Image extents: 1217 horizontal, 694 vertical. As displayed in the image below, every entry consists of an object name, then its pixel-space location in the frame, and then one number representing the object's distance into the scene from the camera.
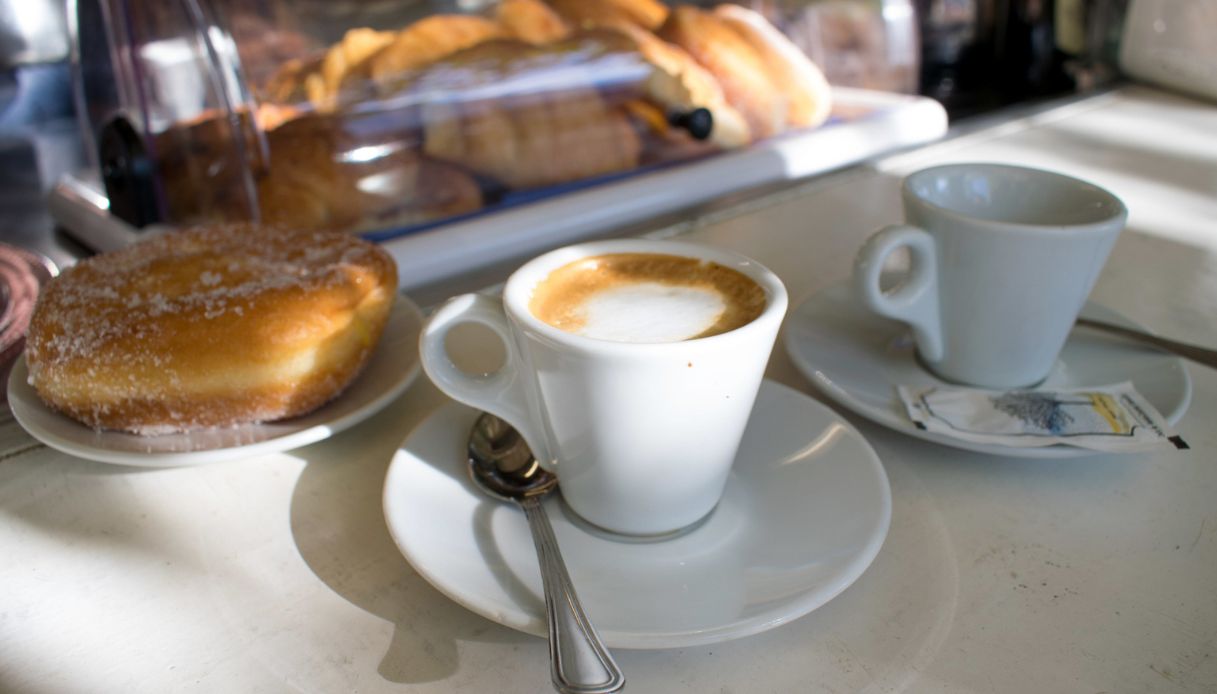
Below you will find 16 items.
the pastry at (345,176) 0.88
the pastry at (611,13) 1.08
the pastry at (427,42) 0.95
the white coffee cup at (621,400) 0.43
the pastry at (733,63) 1.11
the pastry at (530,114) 0.96
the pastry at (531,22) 1.04
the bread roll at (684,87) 1.07
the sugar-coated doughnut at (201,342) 0.56
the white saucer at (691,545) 0.41
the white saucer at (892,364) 0.57
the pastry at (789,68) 1.16
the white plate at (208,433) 0.55
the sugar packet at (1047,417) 0.53
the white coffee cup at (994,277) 0.56
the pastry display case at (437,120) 0.88
